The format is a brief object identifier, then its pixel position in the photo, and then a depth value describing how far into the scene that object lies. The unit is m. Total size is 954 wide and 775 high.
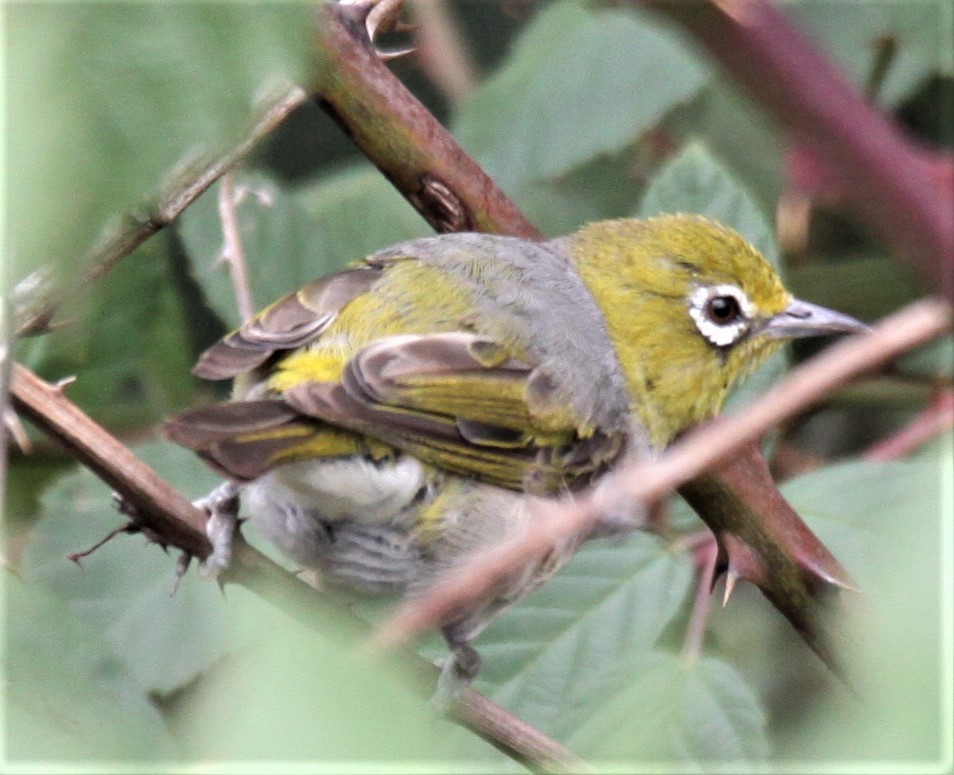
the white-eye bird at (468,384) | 4.89
